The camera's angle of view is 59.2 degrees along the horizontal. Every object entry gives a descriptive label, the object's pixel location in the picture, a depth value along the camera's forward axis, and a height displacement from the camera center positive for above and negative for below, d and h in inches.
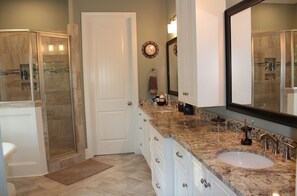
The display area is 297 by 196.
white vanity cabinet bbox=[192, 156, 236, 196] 52.8 -23.5
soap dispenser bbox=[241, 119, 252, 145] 72.4 -16.8
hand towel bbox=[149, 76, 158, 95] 175.3 -2.6
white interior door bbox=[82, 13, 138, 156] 172.2 +1.3
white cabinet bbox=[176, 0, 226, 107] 89.5 +9.8
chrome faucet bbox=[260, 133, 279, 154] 64.5 -16.3
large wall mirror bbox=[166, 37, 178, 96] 155.9 +7.7
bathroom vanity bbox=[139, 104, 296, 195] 47.6 -19.1
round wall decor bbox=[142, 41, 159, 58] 176.7 +21.3
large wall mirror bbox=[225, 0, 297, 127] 63.8 +5.1
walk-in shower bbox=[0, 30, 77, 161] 149.8 +3.7
